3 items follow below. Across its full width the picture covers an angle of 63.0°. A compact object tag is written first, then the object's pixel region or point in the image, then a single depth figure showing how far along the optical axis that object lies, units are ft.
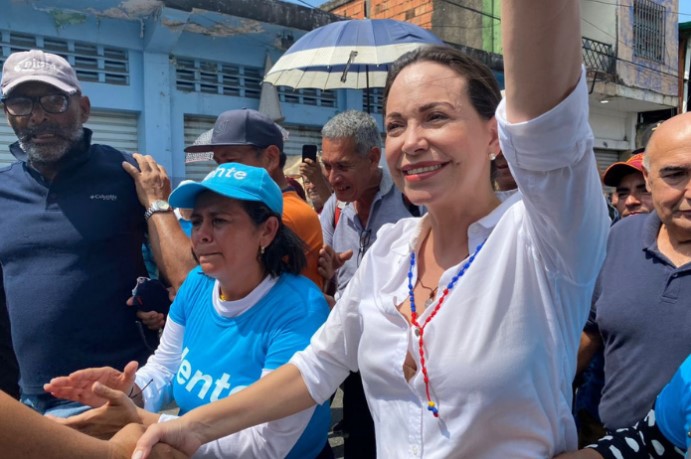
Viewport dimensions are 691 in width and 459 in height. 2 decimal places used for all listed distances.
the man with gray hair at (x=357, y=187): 9.64
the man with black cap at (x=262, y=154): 8.60
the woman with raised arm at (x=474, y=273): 2.79
